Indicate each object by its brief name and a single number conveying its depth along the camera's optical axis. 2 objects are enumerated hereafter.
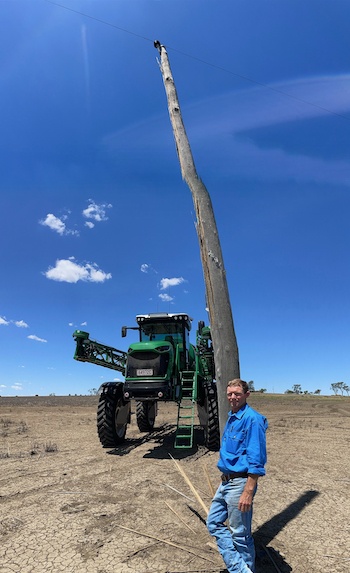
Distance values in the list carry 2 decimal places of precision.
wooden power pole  3.92
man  2.66
